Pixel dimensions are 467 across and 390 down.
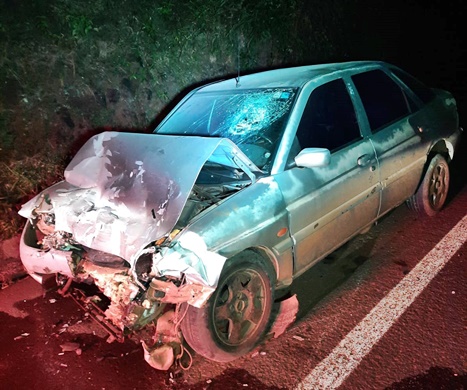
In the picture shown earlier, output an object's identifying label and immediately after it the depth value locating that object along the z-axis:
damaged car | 2.46
